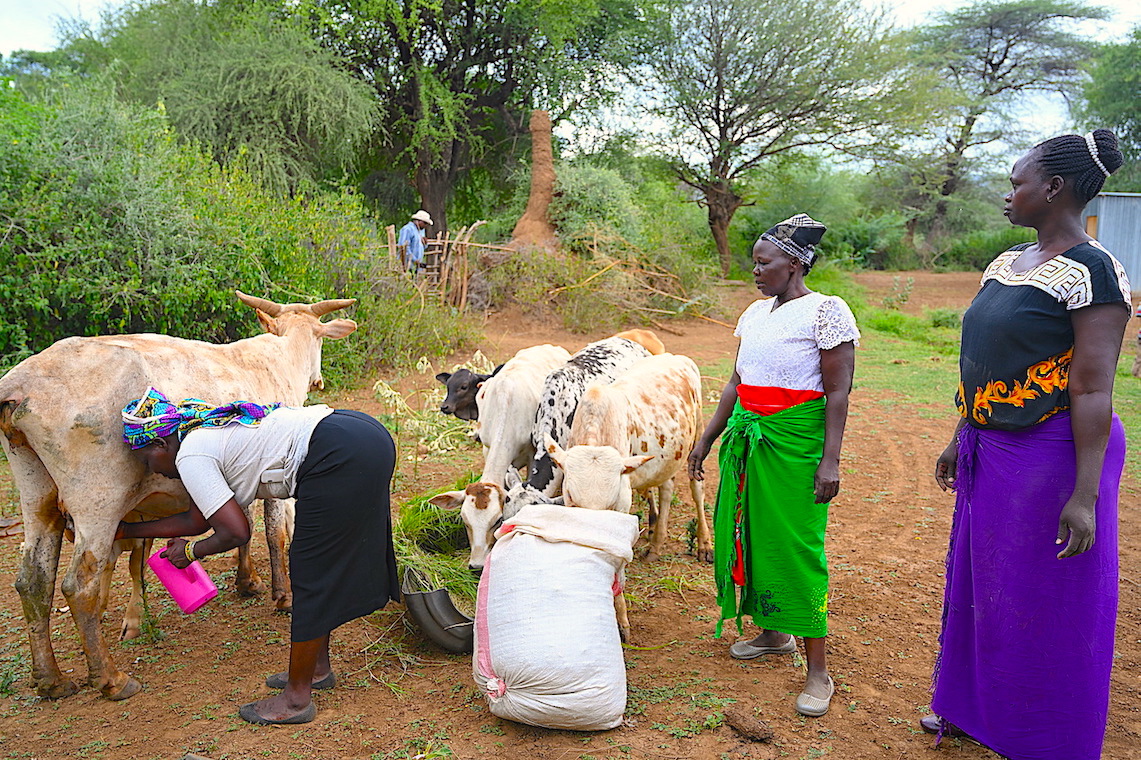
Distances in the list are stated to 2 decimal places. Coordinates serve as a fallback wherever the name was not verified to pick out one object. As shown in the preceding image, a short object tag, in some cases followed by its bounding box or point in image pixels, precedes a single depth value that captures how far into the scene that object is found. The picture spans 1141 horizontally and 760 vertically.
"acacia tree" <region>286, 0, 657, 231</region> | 19.97
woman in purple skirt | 2.65
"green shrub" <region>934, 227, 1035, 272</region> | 28.78
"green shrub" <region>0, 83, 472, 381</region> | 7.64
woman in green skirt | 3.43
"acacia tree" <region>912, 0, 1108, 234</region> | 31.02
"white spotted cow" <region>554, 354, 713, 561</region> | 4.00
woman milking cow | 3.35
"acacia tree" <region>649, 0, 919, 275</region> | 20.88
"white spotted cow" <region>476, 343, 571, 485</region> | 5.12
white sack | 3.25
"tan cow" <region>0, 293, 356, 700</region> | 3.60
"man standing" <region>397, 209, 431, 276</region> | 13.45
